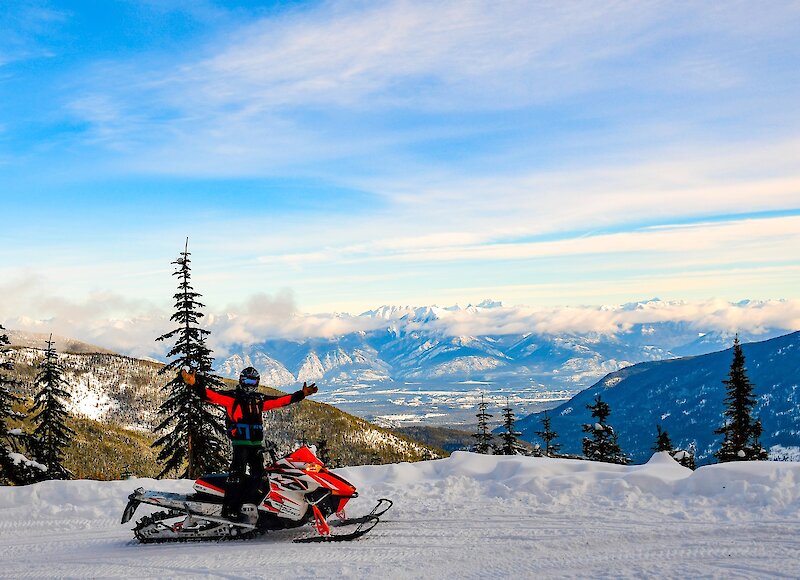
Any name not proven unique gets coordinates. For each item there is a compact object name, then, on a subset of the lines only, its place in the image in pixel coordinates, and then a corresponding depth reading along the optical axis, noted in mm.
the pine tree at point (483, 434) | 40128
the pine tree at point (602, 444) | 43062
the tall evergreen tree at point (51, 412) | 37281
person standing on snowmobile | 10711
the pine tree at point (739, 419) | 35938
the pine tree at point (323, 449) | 50409
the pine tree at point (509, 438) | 41719
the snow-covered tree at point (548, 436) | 44103
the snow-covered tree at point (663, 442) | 42356
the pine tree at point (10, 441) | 25266
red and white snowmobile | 10547
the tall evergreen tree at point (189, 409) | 29438
